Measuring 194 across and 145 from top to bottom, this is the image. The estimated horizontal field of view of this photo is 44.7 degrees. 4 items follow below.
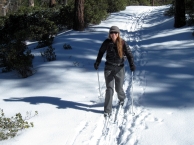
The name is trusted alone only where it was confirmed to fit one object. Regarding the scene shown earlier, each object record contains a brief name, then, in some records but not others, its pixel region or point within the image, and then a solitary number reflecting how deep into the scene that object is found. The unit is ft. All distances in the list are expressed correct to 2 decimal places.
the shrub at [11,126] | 14.85
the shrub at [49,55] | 31.71
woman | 16.07
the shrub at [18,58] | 26.73
